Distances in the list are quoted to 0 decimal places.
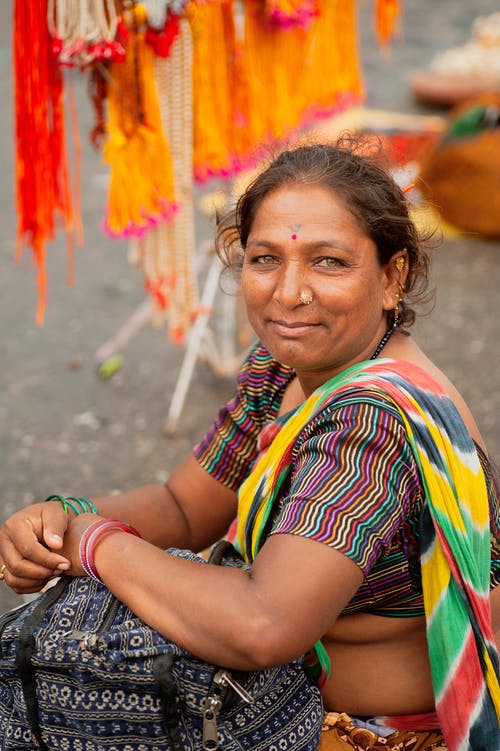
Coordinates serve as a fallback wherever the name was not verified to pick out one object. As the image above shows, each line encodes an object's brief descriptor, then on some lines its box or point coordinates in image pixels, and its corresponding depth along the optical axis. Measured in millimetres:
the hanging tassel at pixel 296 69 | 3602
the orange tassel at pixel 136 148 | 3098
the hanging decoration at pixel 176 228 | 3229
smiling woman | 1480
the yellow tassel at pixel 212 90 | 3307
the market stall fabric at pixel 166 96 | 2928
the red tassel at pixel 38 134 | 2881
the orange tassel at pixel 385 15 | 3977
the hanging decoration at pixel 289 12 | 3430
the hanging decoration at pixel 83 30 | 2850
